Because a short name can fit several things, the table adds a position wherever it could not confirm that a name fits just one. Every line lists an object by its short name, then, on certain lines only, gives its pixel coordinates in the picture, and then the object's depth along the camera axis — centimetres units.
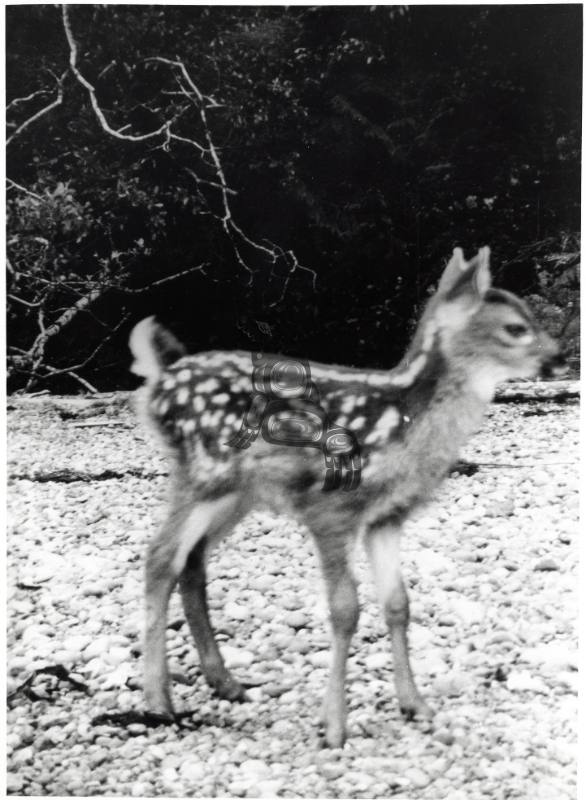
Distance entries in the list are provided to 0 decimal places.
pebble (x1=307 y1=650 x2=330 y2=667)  209
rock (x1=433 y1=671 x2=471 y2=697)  209
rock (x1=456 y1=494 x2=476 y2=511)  215
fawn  203
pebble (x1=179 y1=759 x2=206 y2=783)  206
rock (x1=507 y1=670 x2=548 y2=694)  212
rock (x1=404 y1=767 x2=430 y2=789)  205
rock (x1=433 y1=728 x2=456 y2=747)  205
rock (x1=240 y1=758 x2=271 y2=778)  207
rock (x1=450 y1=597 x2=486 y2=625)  213
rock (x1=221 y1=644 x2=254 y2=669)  212
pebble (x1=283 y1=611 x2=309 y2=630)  212
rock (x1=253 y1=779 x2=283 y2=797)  207
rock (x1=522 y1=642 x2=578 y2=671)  213
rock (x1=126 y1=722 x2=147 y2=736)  208
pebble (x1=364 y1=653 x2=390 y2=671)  209
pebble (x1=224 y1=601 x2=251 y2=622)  213
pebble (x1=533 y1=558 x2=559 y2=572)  216
